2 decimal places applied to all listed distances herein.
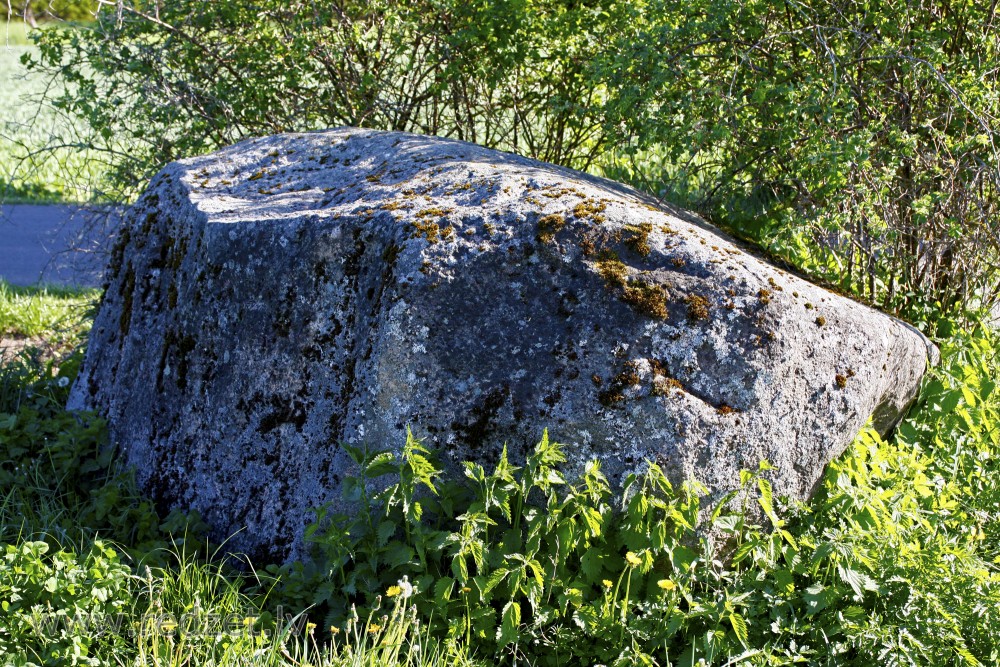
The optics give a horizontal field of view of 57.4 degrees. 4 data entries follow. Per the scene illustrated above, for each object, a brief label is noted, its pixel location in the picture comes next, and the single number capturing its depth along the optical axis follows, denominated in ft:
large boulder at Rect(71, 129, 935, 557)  9.68
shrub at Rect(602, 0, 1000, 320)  13.50
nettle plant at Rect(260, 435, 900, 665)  8.80
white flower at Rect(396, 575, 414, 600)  8.11
